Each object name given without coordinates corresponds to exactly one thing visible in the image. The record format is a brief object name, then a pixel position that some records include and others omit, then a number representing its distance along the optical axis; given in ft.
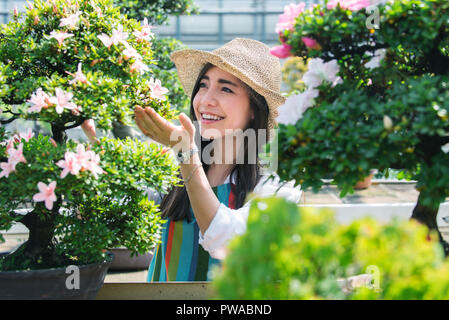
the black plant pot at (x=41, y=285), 3.58
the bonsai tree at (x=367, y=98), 2.78
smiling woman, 5.98
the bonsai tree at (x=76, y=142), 3.50
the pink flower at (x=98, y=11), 4.14
